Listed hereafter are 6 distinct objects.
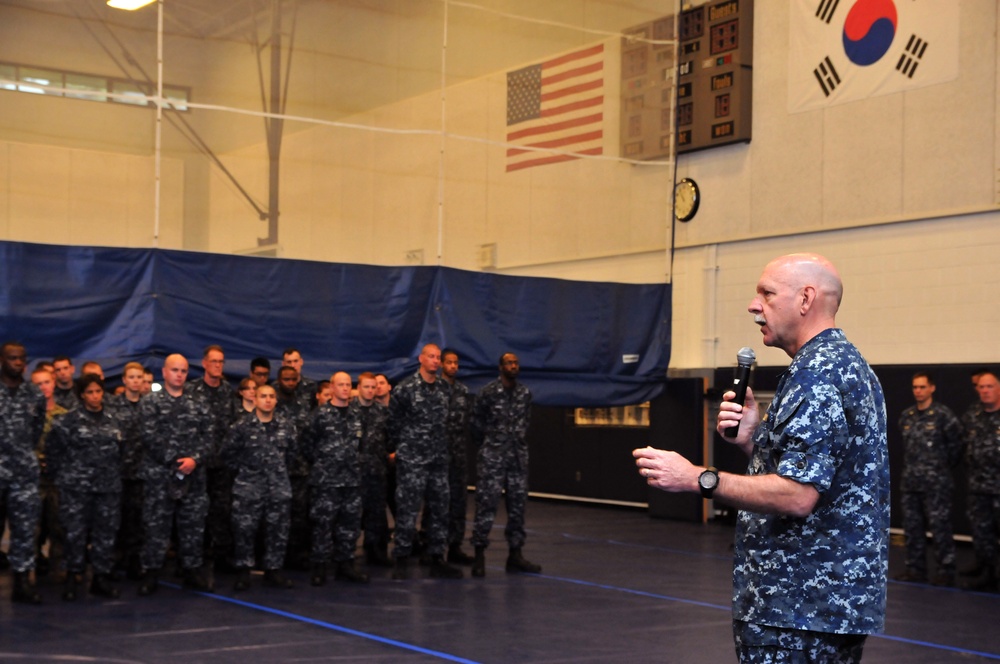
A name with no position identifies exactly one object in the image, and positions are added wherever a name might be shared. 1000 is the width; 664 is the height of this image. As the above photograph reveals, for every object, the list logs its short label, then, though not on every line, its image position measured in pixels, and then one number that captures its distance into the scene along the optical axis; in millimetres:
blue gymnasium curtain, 8867
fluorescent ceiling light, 9203
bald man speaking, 2367
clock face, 13391
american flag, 11547
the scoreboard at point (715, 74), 12719
